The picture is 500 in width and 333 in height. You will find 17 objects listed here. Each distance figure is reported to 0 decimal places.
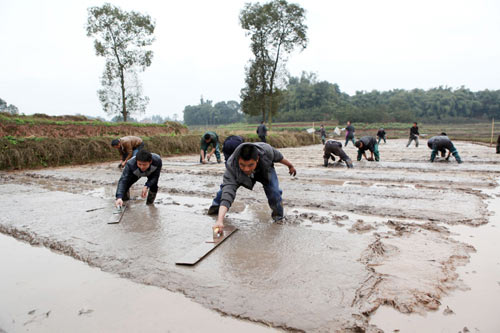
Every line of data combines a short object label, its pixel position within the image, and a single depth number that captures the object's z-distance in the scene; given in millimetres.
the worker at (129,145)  7773
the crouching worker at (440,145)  9242
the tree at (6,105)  26047
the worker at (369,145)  10156
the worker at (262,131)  15954
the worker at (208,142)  10106
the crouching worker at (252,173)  3244
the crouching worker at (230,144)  6152
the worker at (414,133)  16797
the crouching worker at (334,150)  8875
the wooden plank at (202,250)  2738
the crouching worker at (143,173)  4391
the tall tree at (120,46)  18266
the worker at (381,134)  21156
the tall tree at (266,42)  21312
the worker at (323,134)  22131
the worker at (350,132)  17291
